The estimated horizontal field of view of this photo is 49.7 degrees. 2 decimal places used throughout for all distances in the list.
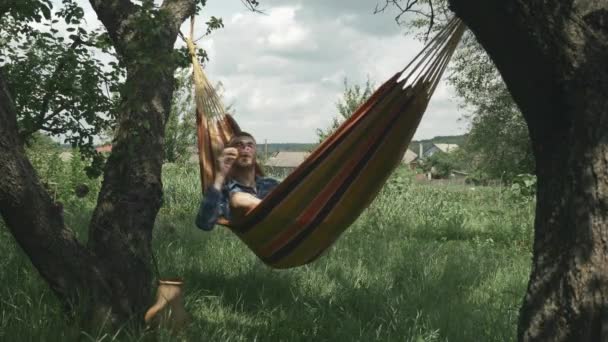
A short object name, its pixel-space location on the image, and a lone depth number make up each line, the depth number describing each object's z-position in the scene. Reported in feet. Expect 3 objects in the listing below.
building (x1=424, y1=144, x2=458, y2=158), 228.04
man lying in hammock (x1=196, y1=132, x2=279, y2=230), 8.84
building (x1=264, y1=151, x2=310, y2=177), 158.61
